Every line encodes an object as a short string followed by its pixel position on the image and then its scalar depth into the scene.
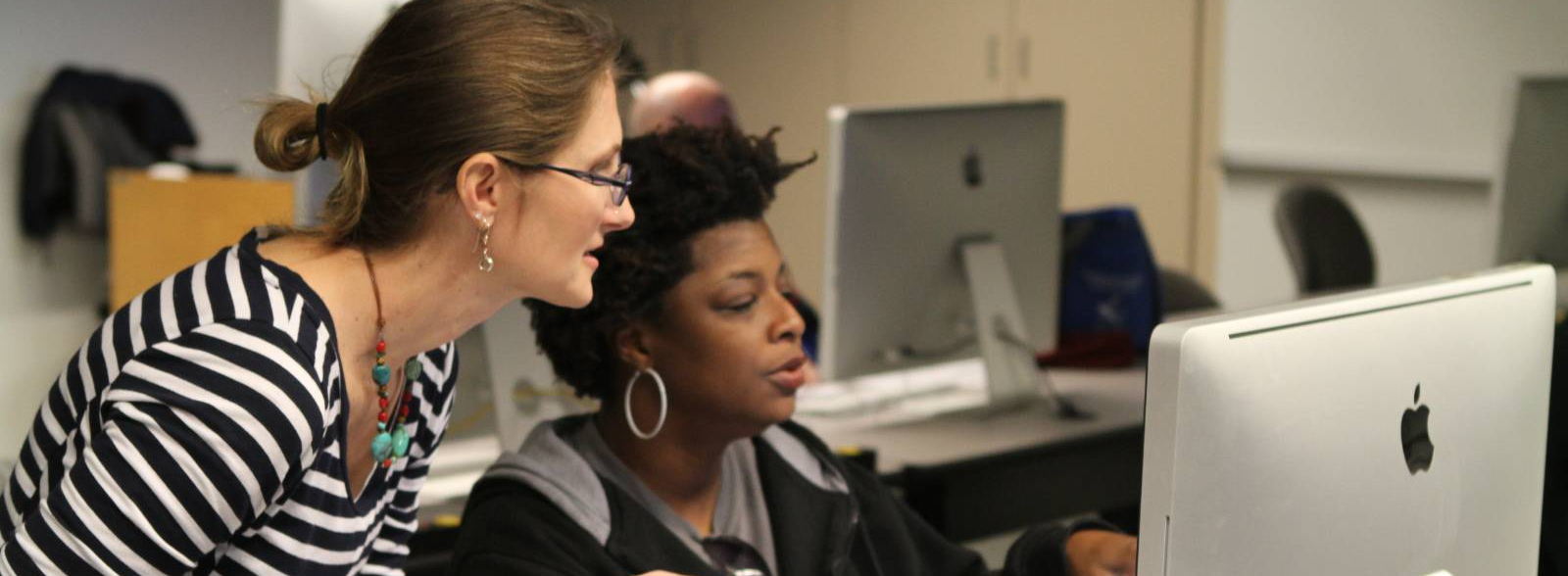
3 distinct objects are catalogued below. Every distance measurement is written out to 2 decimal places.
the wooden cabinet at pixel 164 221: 4.49
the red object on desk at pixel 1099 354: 2.92
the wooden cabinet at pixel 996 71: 4.74
